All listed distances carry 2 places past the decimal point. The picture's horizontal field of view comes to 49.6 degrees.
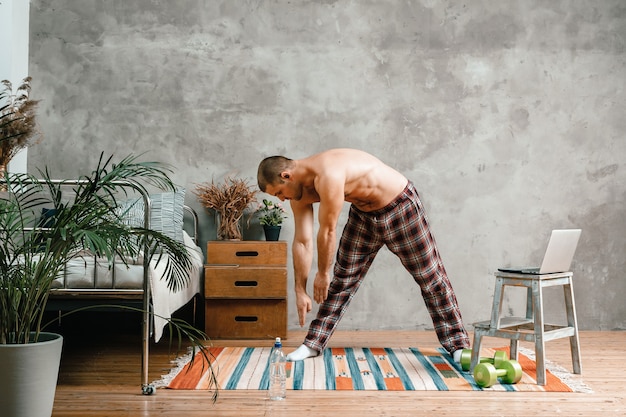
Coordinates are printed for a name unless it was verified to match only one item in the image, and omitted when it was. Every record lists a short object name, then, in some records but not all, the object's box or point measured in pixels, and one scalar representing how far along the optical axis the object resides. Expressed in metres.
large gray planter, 2.44
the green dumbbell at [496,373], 3.12
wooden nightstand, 4.40
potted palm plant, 2.45
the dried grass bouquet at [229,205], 4.66
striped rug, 3.17
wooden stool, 3.19
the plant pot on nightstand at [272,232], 4.67
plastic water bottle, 2.98
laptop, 3.20
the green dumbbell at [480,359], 3.28
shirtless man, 3.37
